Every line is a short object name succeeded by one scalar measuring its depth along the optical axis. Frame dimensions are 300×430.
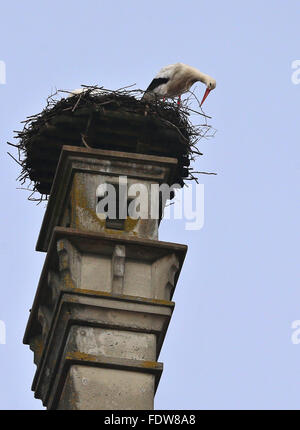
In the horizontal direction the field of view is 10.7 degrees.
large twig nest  21.02
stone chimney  18.56
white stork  25.22
